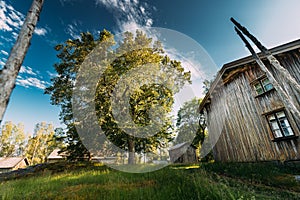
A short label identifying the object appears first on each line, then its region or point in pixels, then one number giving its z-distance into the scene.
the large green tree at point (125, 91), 13.99
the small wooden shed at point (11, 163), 37.22
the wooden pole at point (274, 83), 4.89
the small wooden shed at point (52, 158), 36.97
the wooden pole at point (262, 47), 5.05
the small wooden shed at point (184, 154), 26.78
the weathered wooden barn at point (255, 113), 8.08
